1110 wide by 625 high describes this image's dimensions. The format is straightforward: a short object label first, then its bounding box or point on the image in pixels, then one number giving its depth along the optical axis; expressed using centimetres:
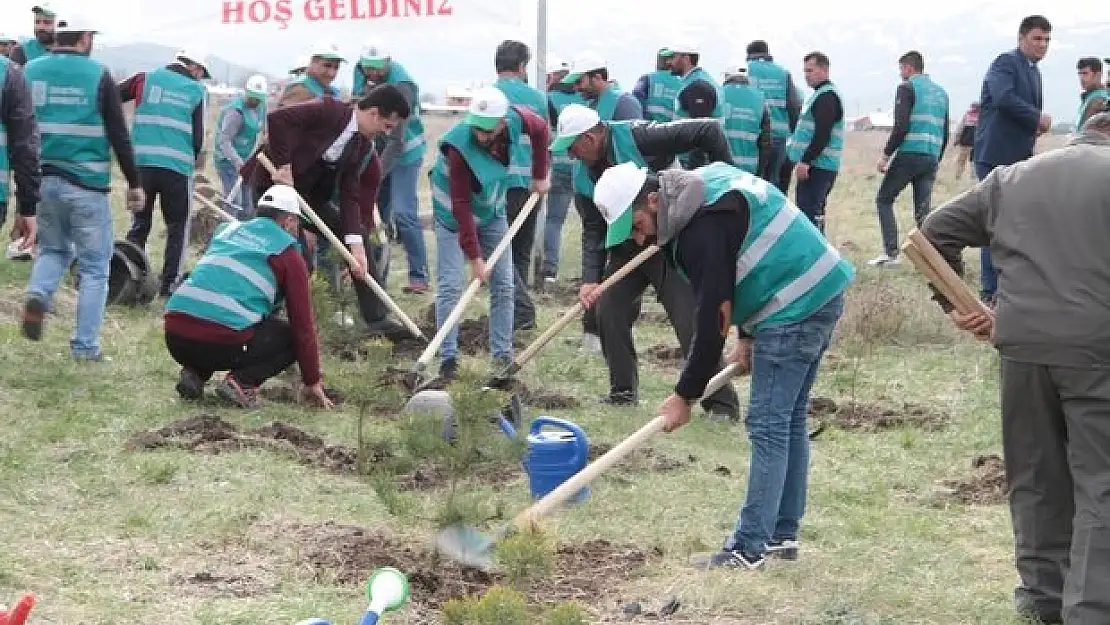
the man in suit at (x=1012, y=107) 1140
